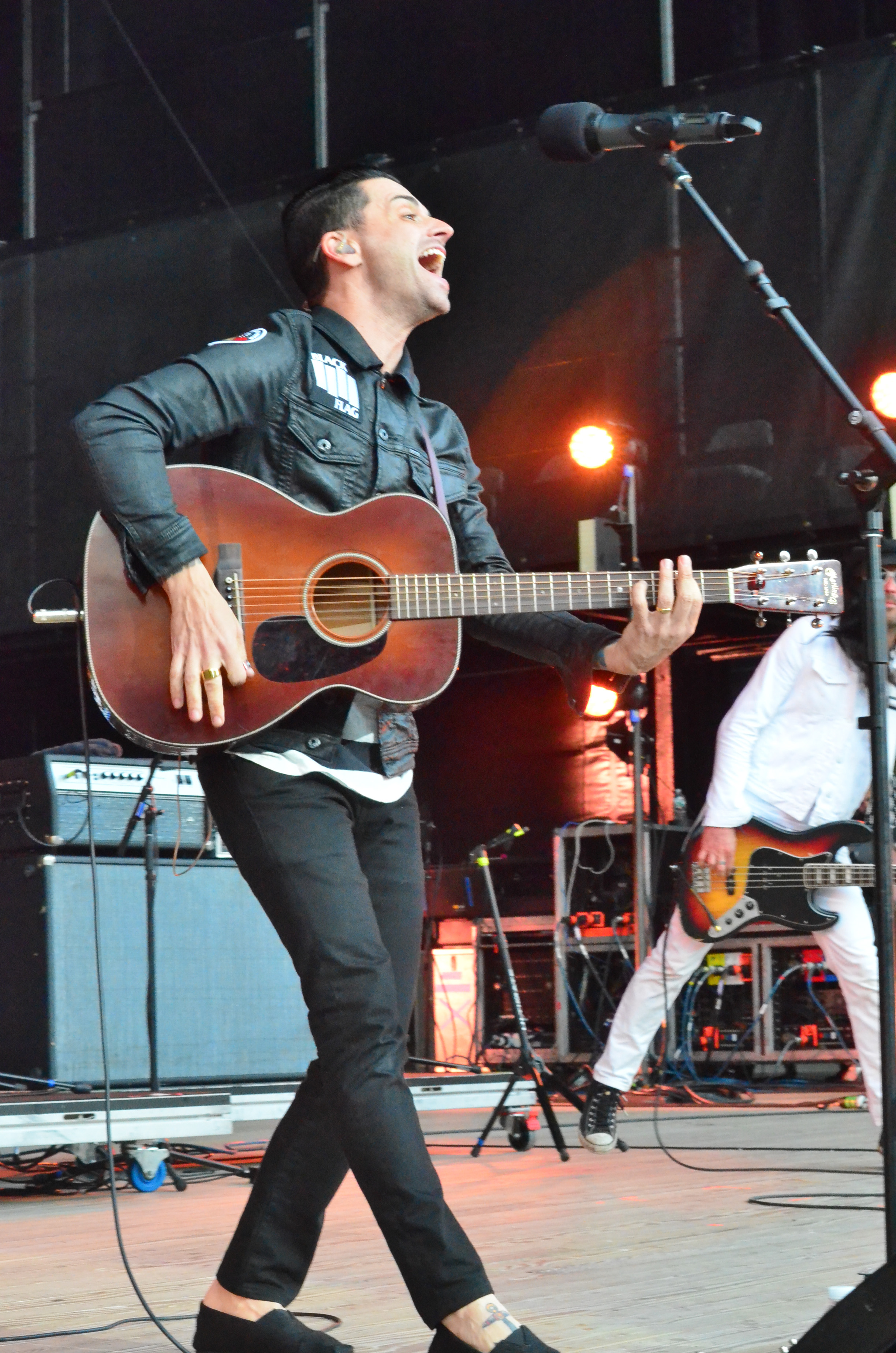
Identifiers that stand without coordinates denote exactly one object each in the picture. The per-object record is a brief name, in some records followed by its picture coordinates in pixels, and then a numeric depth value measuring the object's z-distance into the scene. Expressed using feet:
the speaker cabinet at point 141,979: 16.78
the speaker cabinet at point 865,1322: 5.93
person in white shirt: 15.70
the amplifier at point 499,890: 31.45
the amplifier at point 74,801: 17.12
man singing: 6.63
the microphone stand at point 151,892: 16.03
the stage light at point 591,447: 25.18
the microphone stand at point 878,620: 7.30
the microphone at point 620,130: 9.09
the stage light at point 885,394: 23.08
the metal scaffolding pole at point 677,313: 25.16
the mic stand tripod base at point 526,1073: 17.56
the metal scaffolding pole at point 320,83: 29.50
